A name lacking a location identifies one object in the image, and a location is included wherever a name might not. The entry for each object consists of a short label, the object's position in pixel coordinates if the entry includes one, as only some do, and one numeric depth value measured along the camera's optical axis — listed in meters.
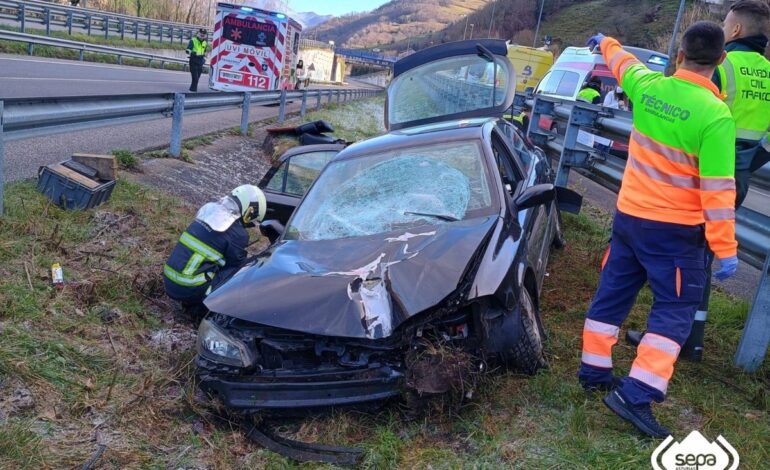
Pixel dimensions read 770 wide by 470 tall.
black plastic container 5.75
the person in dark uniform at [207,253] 4.57
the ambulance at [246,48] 19.16
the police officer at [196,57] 18.72
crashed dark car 3.39
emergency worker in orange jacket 3.30
